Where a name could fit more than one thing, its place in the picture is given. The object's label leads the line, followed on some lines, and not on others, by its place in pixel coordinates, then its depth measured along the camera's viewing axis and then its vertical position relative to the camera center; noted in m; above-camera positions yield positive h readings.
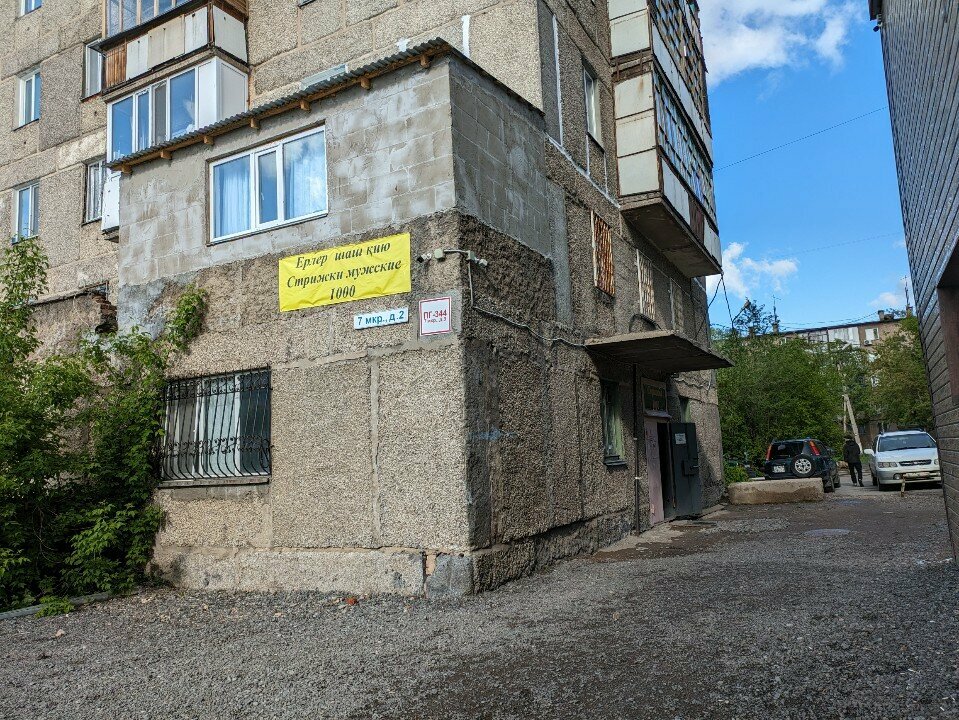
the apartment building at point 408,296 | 7.77 +2.01
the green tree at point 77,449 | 8.41 +0.31
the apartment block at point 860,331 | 84.71 +12.54
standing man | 25.39 -0.65
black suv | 21.75 -0.60
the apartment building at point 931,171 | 4.81 +2.07
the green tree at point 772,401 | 30.83 +1.70
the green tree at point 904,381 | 42.28 +3.22
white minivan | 19.11 -0.58
